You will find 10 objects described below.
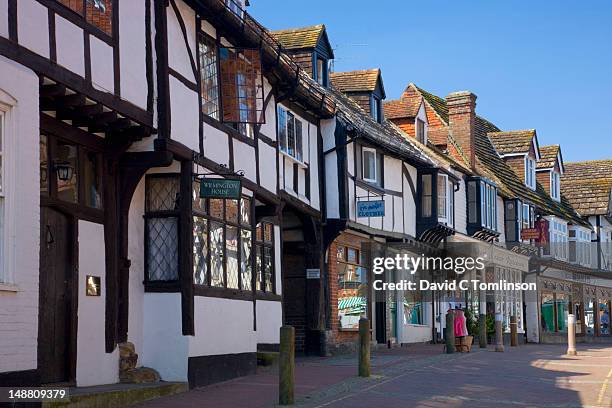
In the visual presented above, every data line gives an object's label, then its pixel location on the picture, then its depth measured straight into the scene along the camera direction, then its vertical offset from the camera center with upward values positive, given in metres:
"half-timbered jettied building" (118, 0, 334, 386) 15.27 +1.35
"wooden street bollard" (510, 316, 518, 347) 33.03 -1.97
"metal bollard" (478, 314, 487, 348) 29.11 -1.66
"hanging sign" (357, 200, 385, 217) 25.03 +1.77
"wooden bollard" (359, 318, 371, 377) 17.25 -1.26
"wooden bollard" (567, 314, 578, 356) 26.78 -1.75
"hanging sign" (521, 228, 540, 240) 40.91 +1.73
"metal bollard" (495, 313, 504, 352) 27.79 -1.69
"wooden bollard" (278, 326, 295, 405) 13.11 -1.18
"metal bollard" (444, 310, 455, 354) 25.33 -1.56
